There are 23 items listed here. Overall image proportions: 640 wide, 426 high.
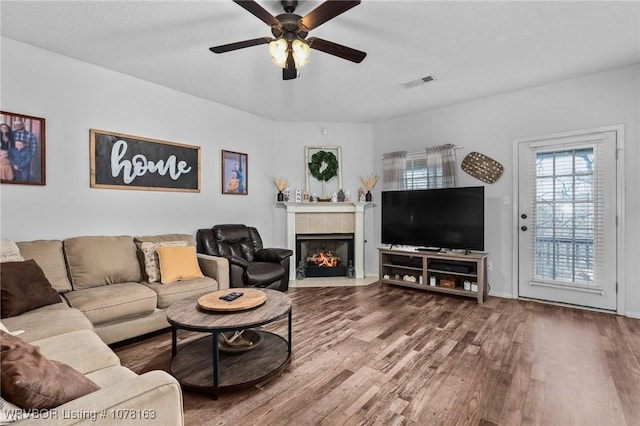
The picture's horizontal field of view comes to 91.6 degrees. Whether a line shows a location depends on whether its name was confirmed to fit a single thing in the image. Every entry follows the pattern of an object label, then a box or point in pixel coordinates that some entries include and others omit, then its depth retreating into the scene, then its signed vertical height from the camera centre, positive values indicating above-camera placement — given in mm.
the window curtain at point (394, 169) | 5008 +671
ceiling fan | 1969 +1219
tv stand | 3953 -831
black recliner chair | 3631 -590
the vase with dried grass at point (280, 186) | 5141 +411
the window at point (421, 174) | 4637 +554
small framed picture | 4543 +570
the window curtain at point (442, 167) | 4480 +633
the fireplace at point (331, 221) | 5176 -177
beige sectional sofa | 978 -679
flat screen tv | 4027 -111
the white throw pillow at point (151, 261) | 3114 -505
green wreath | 5312 +795
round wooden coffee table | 1948 -1096
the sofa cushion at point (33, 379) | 875 -501
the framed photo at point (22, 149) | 2719 +564
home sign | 3311 +562
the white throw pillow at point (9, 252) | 2367 -310
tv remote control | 2309 -652
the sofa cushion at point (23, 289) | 2074 -544
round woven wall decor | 4184 +589
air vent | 3612 +1536
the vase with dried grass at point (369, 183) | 5281 +466
